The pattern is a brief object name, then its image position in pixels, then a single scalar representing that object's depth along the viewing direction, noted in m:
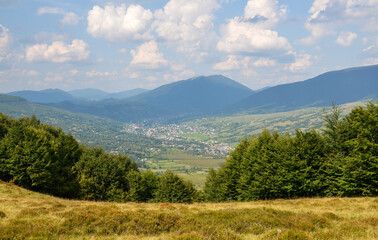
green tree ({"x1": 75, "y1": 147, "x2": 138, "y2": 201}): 51.97
